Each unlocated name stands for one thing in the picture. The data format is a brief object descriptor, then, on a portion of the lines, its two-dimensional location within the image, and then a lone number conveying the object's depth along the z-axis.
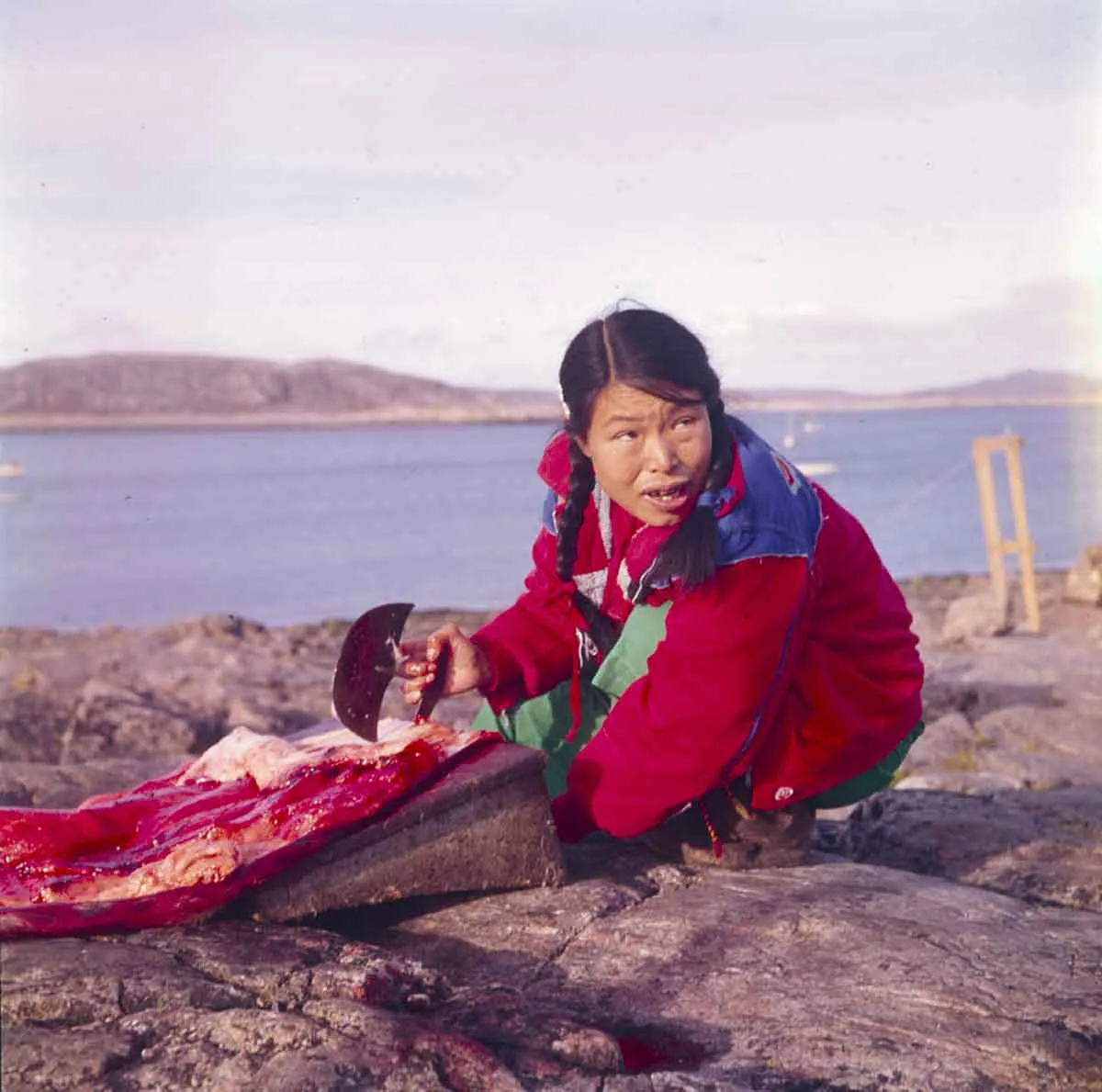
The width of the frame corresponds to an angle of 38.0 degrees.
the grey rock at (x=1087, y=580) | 11.96
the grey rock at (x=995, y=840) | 4.41
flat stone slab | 3.42
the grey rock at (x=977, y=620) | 10.26
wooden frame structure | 11.31
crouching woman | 3.67
